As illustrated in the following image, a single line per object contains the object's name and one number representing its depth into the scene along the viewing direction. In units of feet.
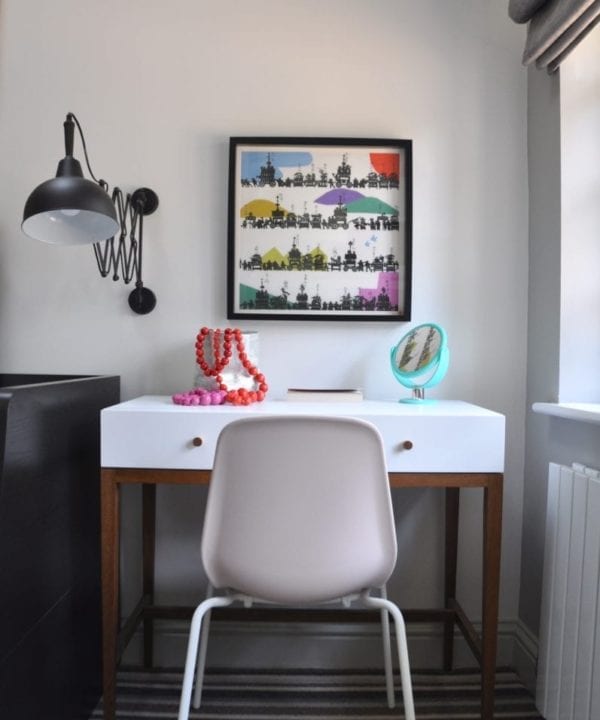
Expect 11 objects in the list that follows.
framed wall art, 5.56
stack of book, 5.03
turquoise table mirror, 4.97
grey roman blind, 4.29
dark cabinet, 3.40
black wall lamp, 3.99
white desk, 4.13
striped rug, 4.81
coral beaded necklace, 4.91
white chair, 3.32
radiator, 3.86
